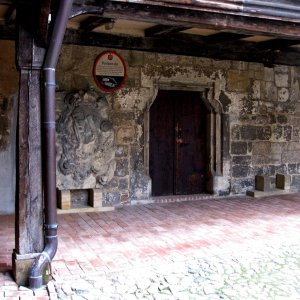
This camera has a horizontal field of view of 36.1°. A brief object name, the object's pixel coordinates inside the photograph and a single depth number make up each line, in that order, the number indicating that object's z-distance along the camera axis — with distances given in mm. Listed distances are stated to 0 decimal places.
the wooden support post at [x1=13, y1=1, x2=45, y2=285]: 3523
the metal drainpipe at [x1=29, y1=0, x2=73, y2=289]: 3514
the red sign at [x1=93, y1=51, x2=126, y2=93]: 6449
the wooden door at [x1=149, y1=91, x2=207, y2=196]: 7207
